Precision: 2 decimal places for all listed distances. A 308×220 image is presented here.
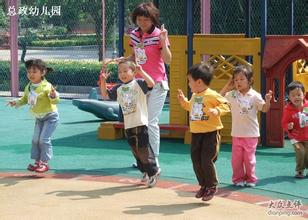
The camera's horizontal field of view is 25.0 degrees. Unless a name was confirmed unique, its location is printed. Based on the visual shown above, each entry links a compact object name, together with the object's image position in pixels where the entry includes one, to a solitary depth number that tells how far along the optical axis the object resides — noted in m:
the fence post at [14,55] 15.34
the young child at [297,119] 6.69
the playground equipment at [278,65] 8.08
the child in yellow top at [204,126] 5.55
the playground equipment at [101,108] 10.69
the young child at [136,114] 6.18
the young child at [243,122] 6.25
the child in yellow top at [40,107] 6.77
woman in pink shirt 6.57
